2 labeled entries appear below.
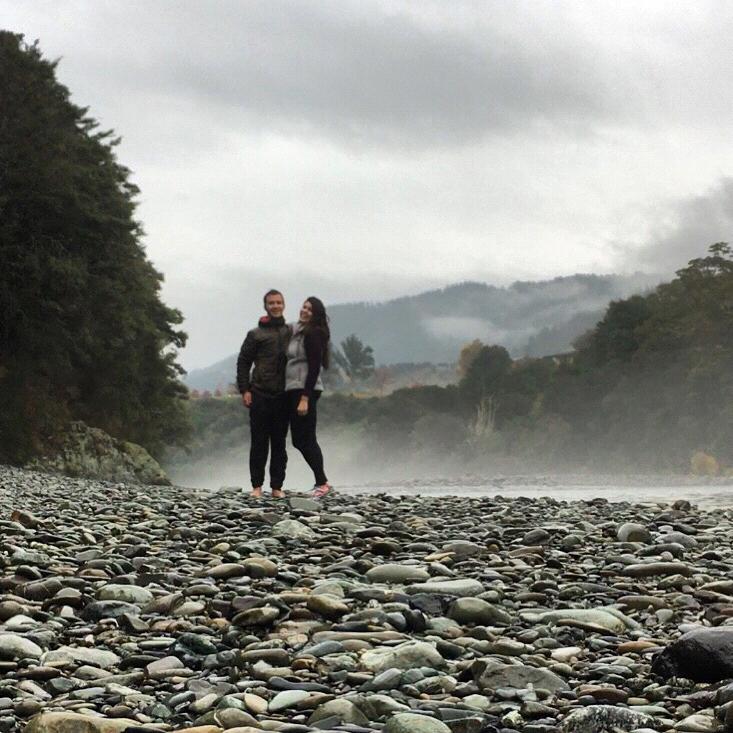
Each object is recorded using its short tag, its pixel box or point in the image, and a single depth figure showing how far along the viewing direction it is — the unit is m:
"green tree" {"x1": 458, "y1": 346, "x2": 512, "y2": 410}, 91.69
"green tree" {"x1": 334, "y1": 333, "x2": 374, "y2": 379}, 162.62
